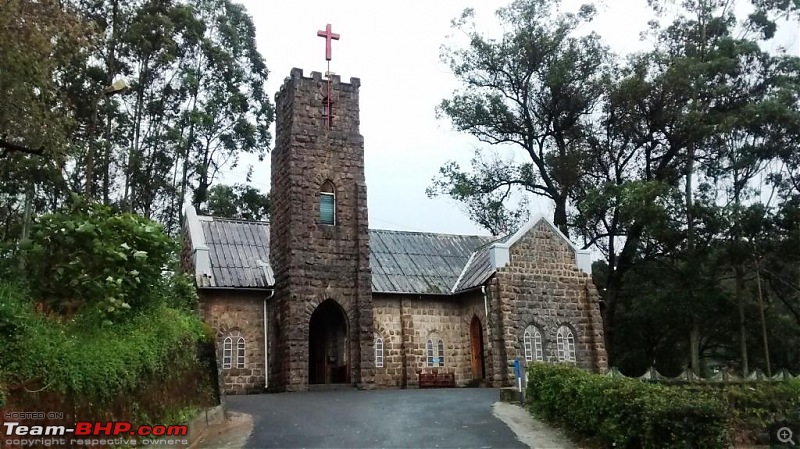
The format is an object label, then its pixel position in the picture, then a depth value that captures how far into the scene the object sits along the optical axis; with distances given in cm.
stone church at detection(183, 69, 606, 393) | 2100
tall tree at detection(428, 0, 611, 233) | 2991
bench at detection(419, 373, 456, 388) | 2258
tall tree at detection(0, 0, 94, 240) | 1142
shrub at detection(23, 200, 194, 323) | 1057
